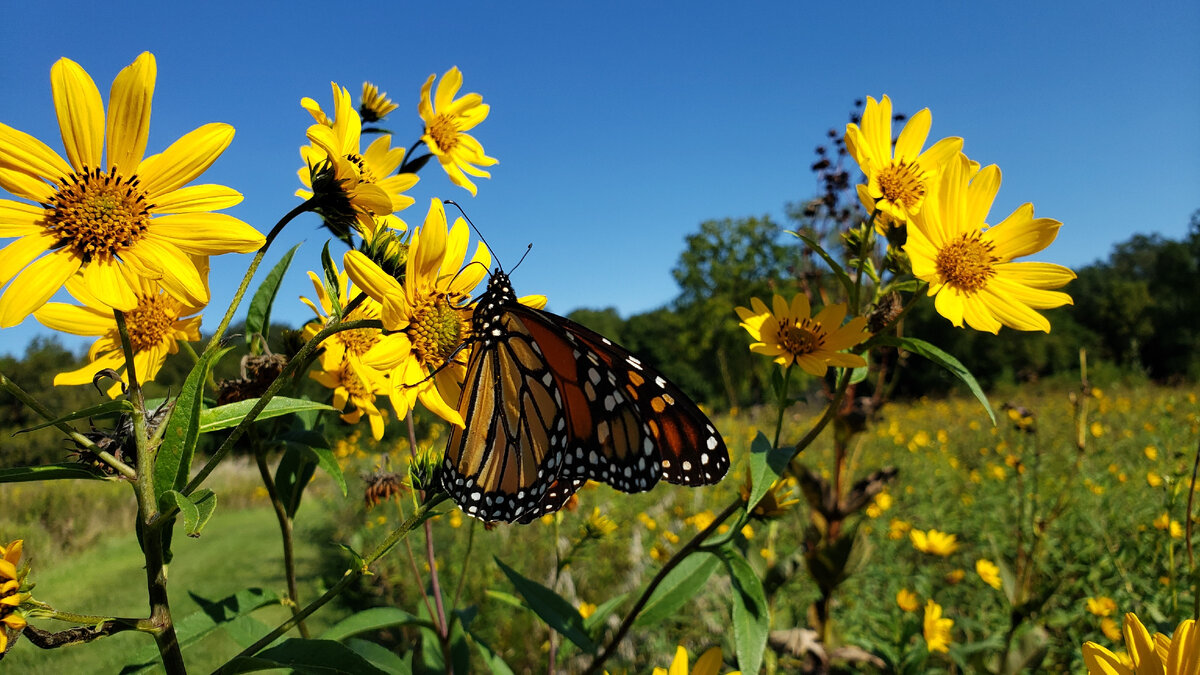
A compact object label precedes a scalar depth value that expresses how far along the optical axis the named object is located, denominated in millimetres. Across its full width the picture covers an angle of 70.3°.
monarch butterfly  151
